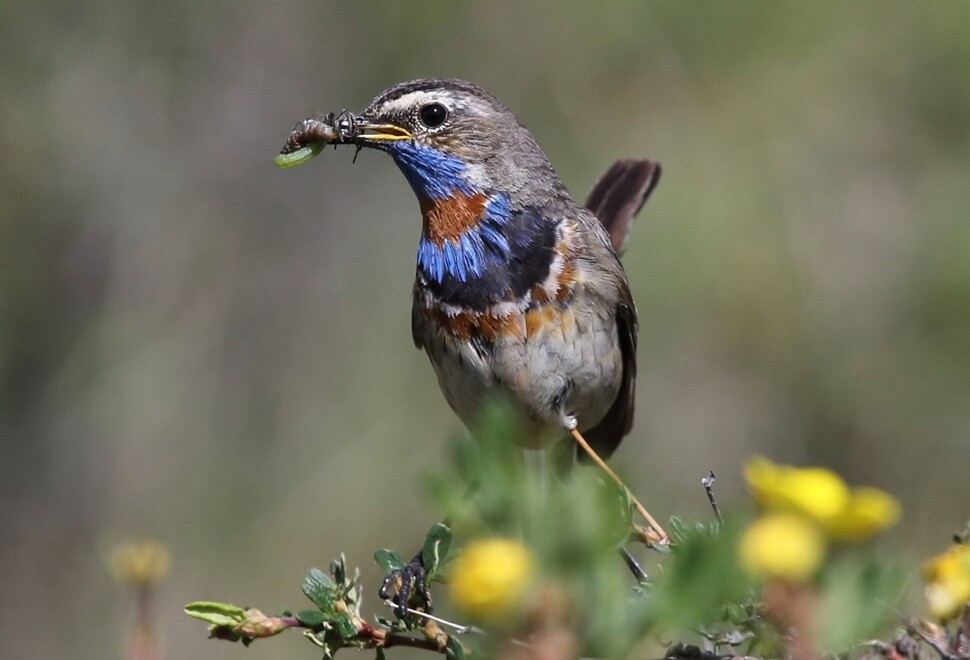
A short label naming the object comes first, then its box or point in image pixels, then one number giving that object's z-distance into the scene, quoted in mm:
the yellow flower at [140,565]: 2699
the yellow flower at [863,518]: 1424
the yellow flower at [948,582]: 2128
